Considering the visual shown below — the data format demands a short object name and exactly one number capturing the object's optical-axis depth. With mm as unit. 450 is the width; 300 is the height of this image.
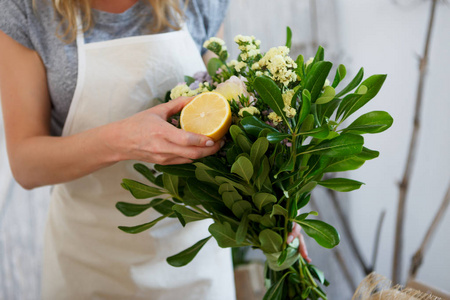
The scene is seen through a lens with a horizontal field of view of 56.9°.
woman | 876
